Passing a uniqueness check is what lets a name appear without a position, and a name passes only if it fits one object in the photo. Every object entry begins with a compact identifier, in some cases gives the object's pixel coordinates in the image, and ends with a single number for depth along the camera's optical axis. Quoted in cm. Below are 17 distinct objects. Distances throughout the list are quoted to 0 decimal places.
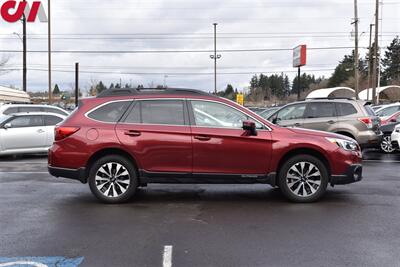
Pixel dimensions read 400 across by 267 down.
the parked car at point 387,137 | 1534
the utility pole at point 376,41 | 3722
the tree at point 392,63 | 9438
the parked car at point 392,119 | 1634
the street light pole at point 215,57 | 5589
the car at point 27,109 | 1680
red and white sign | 4276
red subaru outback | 764
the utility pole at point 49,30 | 3522
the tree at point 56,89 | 14274
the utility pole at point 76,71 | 4588
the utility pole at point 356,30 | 3931
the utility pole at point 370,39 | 5453
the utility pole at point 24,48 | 3553
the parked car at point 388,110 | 1799
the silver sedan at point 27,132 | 1422
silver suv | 1291
